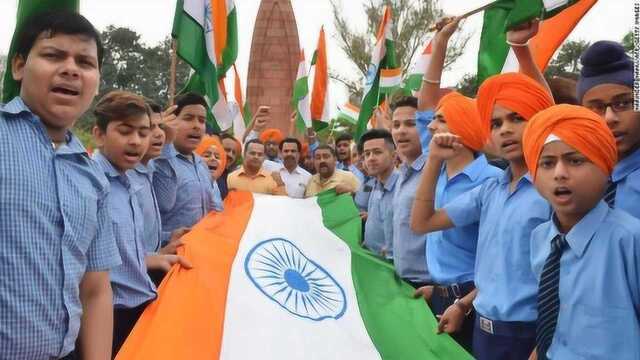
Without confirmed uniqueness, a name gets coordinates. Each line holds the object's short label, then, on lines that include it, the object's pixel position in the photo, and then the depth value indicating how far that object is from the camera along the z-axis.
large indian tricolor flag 3.09
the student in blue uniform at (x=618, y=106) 2.47
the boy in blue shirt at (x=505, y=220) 2.57
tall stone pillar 20.44
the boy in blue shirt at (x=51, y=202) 1.80
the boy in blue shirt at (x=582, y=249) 2.02
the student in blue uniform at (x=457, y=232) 3.25
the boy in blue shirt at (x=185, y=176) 4.34
